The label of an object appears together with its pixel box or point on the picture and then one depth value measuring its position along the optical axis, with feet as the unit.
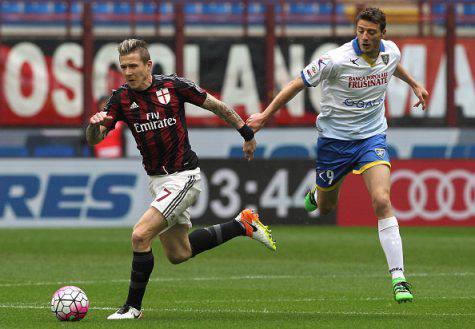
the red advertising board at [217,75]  143.13
